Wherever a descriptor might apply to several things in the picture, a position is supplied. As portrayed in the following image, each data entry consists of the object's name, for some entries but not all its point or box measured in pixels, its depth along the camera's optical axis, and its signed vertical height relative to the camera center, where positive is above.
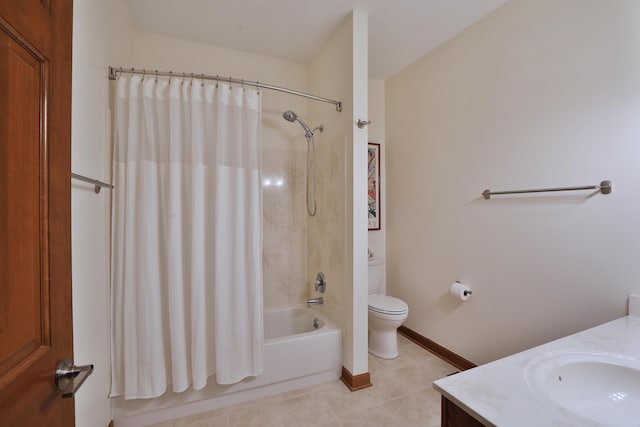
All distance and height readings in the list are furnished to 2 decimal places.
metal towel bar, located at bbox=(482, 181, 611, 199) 1.38 +0.13
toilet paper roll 2.02 -0.57
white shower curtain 1.50 -0.13
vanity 0.66 -0.48
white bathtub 1.57 -1.08
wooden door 0.50 +0.01
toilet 2.16 -0.87
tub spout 2.26 -0.72
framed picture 2.81 +0.29
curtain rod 1.54 +0.82
